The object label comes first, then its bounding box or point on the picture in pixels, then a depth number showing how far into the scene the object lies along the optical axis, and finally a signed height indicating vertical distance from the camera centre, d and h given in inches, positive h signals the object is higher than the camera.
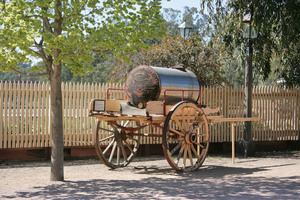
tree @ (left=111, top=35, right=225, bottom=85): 649.6 +80.3
